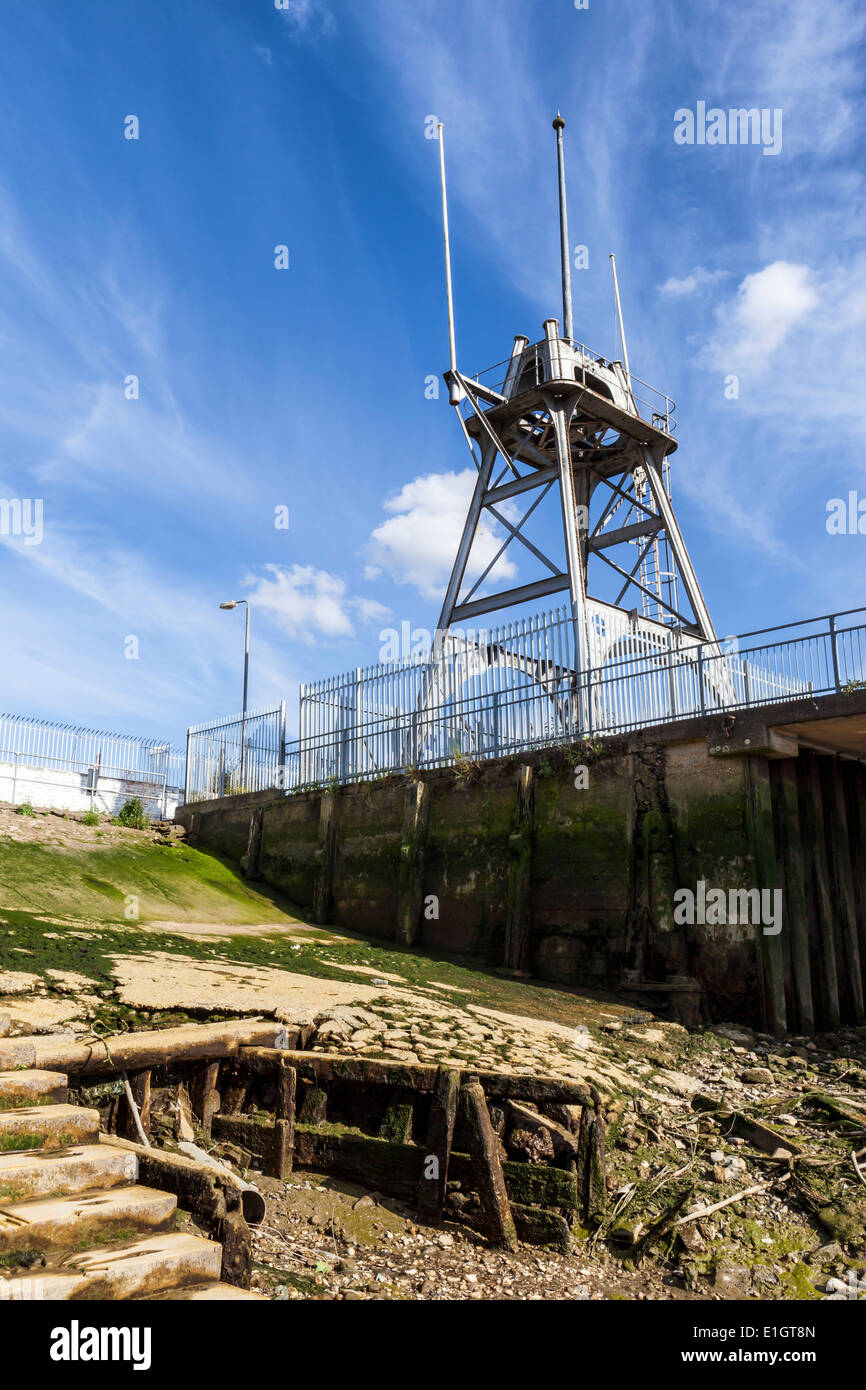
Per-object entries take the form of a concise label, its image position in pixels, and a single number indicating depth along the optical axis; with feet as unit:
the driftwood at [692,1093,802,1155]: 26.86
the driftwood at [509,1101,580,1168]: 24.09
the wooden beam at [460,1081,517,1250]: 22.56
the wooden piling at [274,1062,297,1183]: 24.77
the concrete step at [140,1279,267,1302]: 13.93
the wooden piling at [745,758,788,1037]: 41.27
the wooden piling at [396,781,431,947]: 56.18
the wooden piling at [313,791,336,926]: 62.39
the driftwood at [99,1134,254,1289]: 17.10
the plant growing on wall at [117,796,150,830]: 74.69
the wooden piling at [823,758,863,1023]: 47.78
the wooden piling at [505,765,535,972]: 49.55
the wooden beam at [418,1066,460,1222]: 23.47
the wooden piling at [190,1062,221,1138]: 25.35
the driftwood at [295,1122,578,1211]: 23.27
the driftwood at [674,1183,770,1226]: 23.03
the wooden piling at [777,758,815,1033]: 42.63
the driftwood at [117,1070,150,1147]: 22.52
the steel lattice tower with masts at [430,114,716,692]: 70.18
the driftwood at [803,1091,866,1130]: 29.35
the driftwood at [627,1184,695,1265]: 22.13
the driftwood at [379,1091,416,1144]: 24.93
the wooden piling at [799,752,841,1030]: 45.39
